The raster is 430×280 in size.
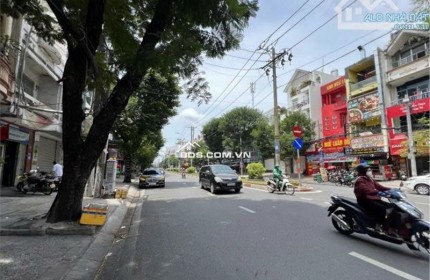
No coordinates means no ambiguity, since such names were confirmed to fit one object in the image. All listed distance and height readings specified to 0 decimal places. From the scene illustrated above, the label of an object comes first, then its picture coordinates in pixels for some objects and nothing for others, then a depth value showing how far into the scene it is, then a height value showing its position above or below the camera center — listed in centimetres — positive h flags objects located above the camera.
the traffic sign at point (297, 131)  1700 +242
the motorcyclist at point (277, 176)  1589 +1
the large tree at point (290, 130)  3775 +561
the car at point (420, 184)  1623 -37
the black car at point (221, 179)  1605 -15
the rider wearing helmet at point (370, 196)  571 -35
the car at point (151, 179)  2322 -25
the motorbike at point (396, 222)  500 -80
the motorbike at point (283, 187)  1562 -53
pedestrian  1572 +25
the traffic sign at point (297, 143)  1731 +182
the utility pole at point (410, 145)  2042 +204
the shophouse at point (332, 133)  3384 +498
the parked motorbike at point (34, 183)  1446 -37
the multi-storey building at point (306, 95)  3972 +1077
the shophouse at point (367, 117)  2741 +552
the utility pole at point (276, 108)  1948 +423
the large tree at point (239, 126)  5234 +824
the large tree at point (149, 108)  2309 +495
